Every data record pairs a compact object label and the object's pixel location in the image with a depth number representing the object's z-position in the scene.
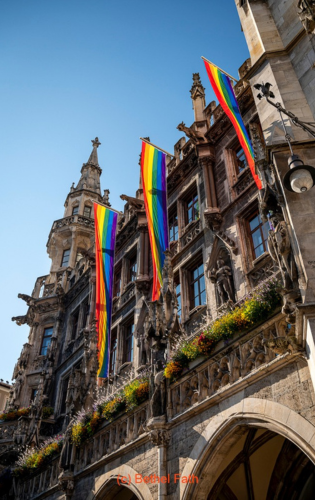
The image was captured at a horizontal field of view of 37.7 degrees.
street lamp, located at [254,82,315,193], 7.01
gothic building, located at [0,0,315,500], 9.00
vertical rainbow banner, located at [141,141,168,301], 15.54
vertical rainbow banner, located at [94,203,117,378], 17.67
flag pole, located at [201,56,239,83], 16.86
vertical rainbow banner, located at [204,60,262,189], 14.34
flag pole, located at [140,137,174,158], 18.90
